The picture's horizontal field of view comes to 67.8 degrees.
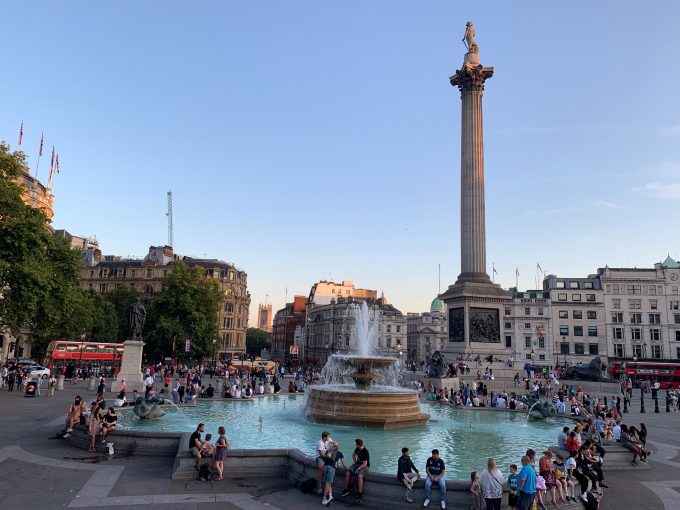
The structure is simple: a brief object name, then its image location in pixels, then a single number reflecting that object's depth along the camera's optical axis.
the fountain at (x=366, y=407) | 19.72
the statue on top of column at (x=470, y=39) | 55.97
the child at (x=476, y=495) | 10.16
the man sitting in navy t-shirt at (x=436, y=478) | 10.42
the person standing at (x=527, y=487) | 9.89
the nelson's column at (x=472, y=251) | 46.06
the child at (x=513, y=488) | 10.15
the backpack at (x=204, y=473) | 12.33
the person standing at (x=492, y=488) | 9.84
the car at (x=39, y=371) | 39.10
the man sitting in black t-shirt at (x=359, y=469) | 10.95
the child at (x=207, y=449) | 12.62
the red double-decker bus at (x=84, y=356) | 46.81
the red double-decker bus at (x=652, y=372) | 53.44
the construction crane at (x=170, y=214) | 155.12
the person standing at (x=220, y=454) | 12.41
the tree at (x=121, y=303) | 75.62
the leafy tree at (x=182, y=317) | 62.12
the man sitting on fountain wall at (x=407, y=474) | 10.64
